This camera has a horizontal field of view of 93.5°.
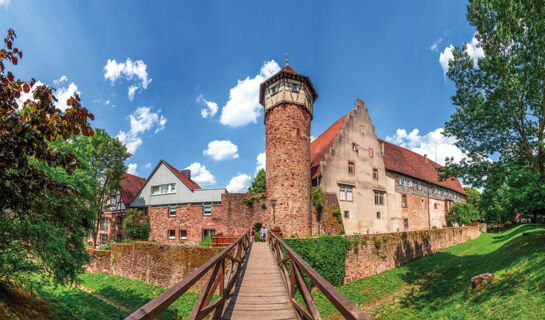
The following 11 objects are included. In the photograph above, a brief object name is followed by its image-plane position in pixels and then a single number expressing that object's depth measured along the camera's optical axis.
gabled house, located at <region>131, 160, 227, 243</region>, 24.88
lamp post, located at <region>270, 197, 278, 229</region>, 19.53
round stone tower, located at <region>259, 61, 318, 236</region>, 19.45
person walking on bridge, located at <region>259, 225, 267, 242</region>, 18.05
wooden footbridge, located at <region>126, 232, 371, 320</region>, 2.29
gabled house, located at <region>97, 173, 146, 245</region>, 29.86
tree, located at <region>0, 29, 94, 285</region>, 3.14
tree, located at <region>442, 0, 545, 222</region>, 11.20
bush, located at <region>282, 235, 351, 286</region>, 16.09
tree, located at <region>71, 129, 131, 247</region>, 26.05
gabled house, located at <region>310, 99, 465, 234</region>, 23.45
